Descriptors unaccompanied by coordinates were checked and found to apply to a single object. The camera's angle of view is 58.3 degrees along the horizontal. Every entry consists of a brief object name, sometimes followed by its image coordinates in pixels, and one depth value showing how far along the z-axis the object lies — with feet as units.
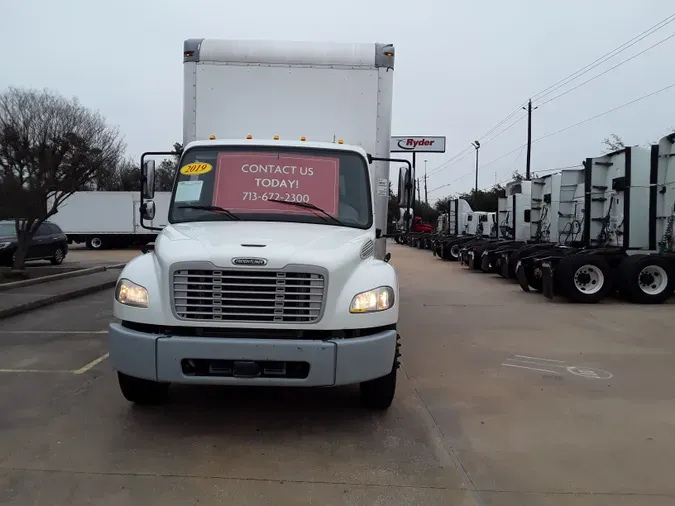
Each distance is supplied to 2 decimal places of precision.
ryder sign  119.24
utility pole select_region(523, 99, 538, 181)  127.19
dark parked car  60.64
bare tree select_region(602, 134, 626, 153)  153.89
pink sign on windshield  18.65
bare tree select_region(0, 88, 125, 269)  50.93
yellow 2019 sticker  19.40
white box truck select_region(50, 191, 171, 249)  111.55
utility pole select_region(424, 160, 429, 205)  277.83
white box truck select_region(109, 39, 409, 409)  14.87
